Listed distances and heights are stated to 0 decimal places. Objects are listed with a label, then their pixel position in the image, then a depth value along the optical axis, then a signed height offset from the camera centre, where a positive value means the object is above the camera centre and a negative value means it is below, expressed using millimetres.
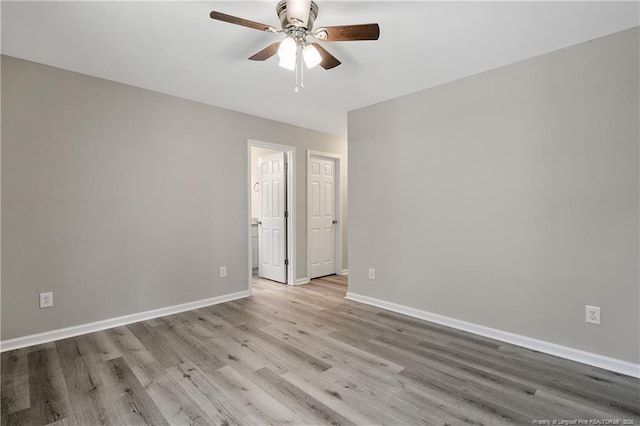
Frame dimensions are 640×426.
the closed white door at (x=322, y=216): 5000 -157
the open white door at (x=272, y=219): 4781 -178
